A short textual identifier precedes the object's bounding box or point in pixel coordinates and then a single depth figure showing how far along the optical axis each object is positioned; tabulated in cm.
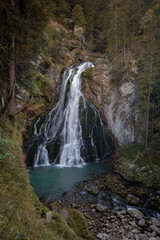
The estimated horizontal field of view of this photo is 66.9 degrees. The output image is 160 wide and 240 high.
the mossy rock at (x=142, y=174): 898
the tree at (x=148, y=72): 1173
